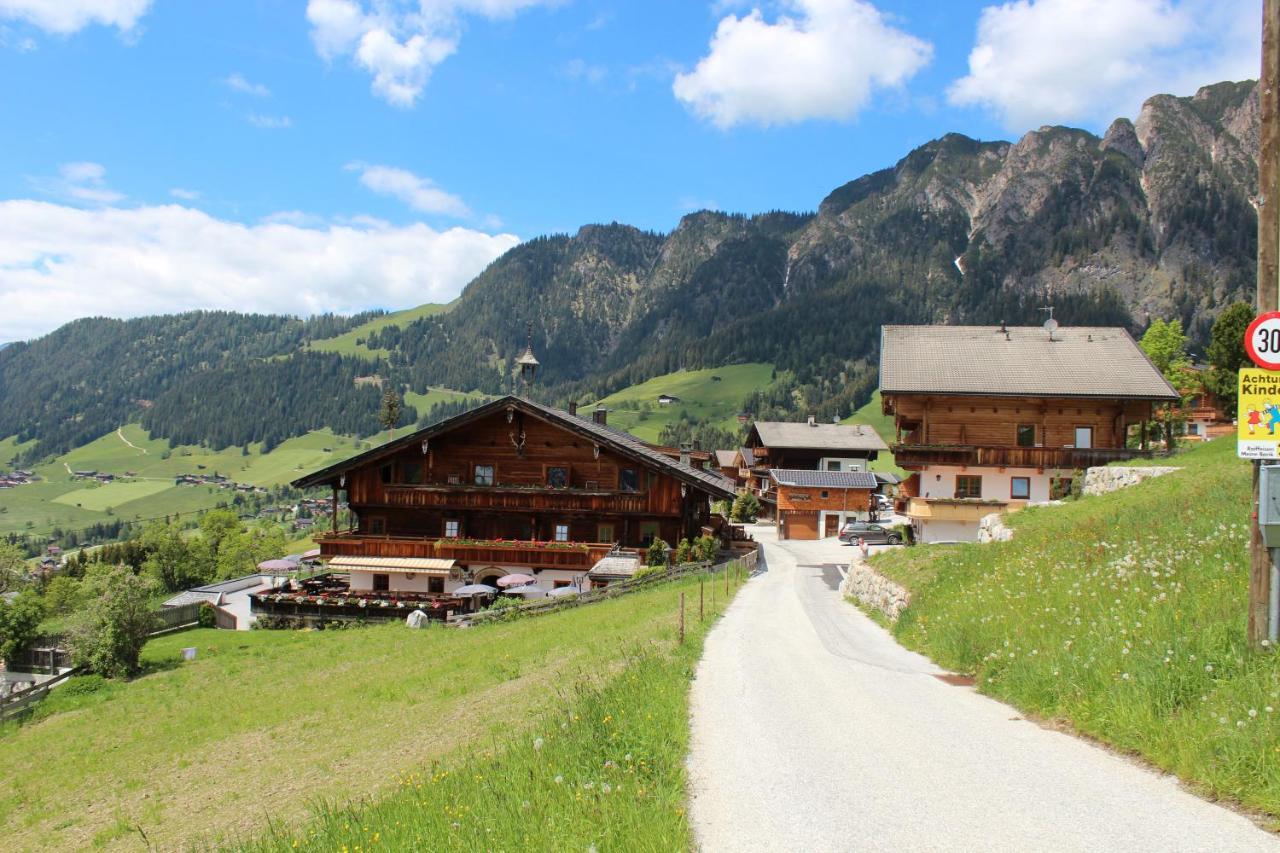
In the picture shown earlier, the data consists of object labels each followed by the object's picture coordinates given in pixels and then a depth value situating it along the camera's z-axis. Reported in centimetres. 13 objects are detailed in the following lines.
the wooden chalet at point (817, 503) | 6912
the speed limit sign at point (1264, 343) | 901
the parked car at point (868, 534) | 5148
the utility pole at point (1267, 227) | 917
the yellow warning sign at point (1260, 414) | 914
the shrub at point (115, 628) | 3173
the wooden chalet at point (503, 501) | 4206
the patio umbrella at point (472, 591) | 3738
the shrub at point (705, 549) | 3969
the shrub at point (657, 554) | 4000
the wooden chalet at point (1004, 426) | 4216
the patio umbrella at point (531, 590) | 3856
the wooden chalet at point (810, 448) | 9625
